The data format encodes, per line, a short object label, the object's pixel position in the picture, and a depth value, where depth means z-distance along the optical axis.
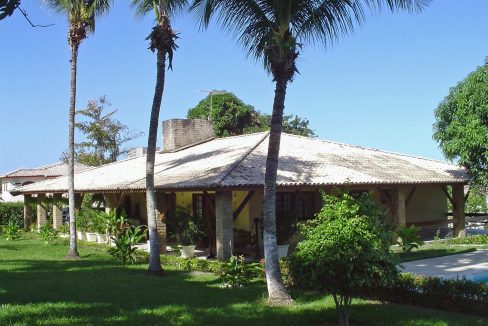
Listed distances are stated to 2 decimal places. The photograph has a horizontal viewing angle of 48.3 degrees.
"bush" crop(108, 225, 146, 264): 17.31
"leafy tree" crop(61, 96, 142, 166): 42.97
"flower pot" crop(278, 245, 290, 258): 16.76
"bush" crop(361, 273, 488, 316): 9.64
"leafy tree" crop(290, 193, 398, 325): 8.23
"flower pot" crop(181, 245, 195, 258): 18.02
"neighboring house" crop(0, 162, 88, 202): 49.53
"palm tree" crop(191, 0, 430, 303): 10.65
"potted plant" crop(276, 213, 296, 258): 17.58
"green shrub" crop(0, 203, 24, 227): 35.22
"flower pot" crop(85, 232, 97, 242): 24.55
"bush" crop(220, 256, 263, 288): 12.70
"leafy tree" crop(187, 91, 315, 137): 48.72
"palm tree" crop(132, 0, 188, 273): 14.86
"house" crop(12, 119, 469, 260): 16.80
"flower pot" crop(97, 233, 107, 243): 23.54
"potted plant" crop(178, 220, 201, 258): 18.80
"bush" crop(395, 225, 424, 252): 18.09
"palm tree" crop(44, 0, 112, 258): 18.48
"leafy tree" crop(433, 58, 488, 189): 19.50
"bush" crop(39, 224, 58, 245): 24.47
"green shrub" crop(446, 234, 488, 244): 20.96
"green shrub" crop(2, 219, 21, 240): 27.22
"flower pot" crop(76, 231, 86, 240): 25.53
